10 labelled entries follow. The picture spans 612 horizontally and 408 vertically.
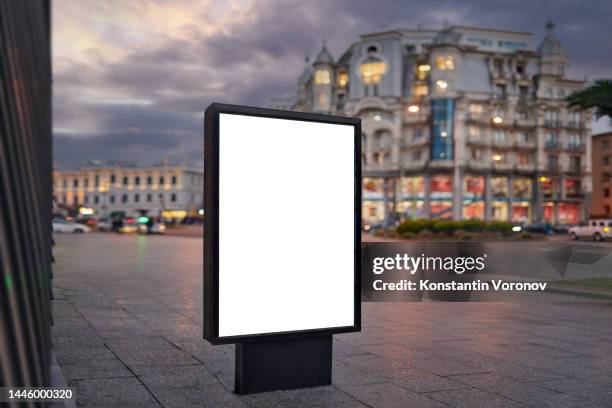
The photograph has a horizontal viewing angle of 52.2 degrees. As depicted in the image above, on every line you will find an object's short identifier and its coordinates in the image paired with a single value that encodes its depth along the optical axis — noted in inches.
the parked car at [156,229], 2375.7
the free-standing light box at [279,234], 210.7
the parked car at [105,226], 2817.4
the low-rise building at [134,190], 5821.9
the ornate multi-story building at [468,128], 3211.1
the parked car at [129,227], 2610.7
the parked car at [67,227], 2310.5
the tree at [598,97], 658.2
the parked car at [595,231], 1851.6
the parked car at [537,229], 2270.8
